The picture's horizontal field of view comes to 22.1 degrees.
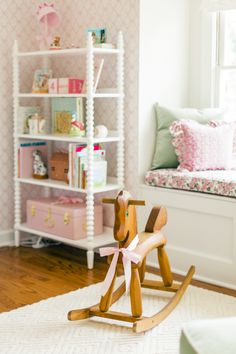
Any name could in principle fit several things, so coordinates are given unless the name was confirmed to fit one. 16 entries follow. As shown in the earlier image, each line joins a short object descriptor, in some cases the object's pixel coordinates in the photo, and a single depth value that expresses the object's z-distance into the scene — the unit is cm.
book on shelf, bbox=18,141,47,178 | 402
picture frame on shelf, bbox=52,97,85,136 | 368
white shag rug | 249
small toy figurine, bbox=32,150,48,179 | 404
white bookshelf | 349
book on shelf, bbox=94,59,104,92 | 359
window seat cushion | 326
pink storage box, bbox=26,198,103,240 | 373
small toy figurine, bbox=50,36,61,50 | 382
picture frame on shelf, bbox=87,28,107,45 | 376
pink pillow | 353
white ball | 363
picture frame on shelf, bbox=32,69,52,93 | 393
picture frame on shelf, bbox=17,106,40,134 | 399
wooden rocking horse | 262
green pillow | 374
